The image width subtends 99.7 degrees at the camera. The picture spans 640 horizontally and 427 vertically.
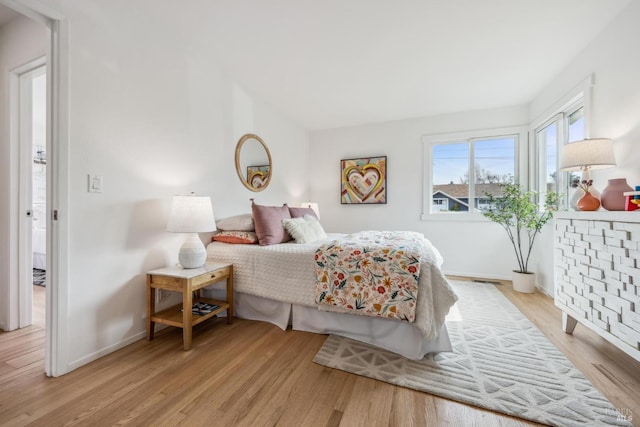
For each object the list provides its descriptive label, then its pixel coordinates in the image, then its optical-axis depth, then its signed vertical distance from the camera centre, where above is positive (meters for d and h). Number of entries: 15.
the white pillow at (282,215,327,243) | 2.66 -0.18
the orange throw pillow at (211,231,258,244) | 2.54 -0.24
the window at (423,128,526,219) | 3.82 +0.65
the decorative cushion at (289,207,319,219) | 3.21 +0.00
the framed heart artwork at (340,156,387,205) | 4.34 +0.53
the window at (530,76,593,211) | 2.45 +0.86
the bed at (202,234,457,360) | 1.71 -0.66
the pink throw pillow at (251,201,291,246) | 2.54 -0.13
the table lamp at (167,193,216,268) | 1.96 -0.08
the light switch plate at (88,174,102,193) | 1.71 +0.18
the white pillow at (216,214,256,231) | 2.66 -0.11
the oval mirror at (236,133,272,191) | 3.11 +0.61
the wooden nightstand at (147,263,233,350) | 1.83 -0.53
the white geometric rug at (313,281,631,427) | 1.30 -0.94
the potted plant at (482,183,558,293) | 3.16 -0.06
